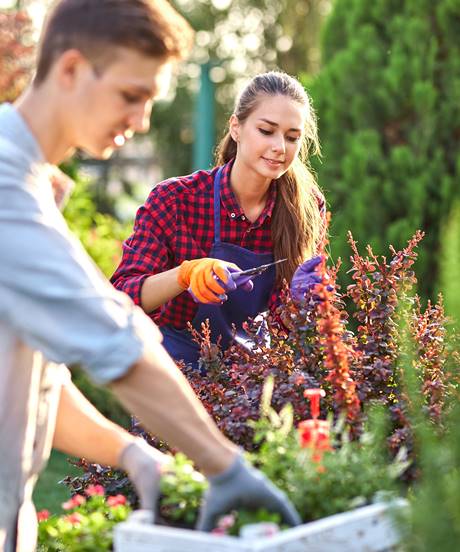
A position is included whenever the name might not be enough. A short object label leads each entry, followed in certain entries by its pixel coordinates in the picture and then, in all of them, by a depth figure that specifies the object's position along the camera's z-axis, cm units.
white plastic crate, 176
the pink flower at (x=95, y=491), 239
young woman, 357
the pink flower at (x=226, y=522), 186
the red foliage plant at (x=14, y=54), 861
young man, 180
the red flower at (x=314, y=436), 215
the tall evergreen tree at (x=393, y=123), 628
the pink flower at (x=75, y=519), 225
